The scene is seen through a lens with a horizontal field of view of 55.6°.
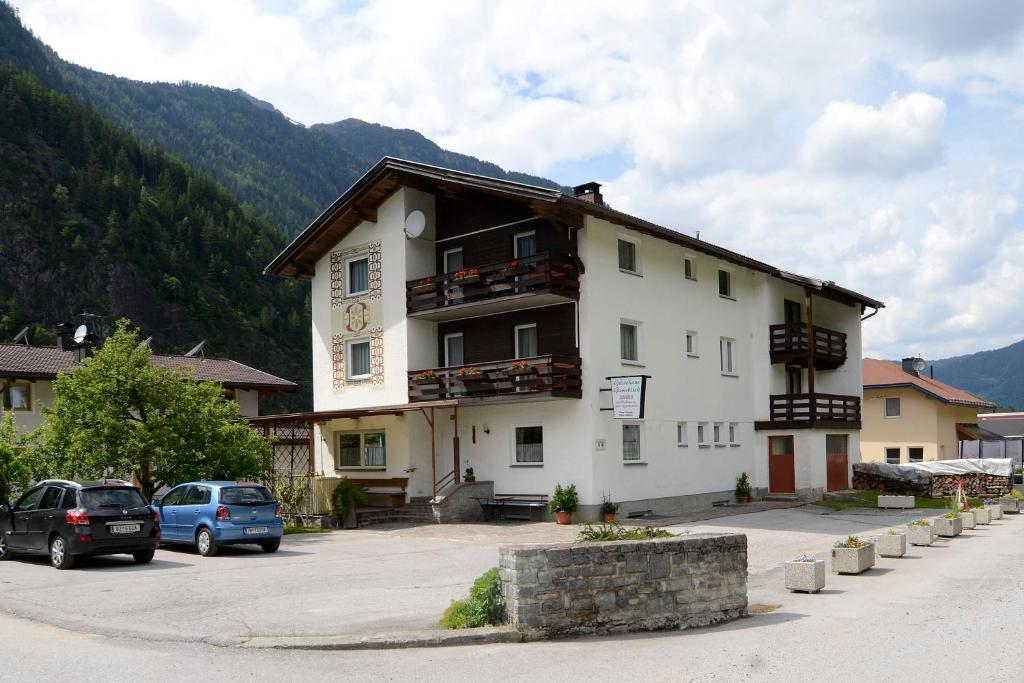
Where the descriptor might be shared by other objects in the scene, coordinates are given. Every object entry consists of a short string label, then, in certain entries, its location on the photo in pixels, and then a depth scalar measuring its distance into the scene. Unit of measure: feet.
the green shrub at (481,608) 35.81
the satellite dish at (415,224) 97.14
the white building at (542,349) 88.33
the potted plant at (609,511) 85.92
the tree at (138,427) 80.59
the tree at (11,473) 79.56
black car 56.29
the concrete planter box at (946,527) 71.77
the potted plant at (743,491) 107.18
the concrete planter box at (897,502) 100.07
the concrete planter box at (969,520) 78.54
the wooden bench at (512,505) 89.10
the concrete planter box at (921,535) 65.51
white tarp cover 122.83
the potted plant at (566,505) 85.20
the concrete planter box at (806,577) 45.83
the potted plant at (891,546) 58.95
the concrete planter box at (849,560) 51.88
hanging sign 82.64
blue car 65.31
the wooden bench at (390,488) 96.12
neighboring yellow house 154.10
